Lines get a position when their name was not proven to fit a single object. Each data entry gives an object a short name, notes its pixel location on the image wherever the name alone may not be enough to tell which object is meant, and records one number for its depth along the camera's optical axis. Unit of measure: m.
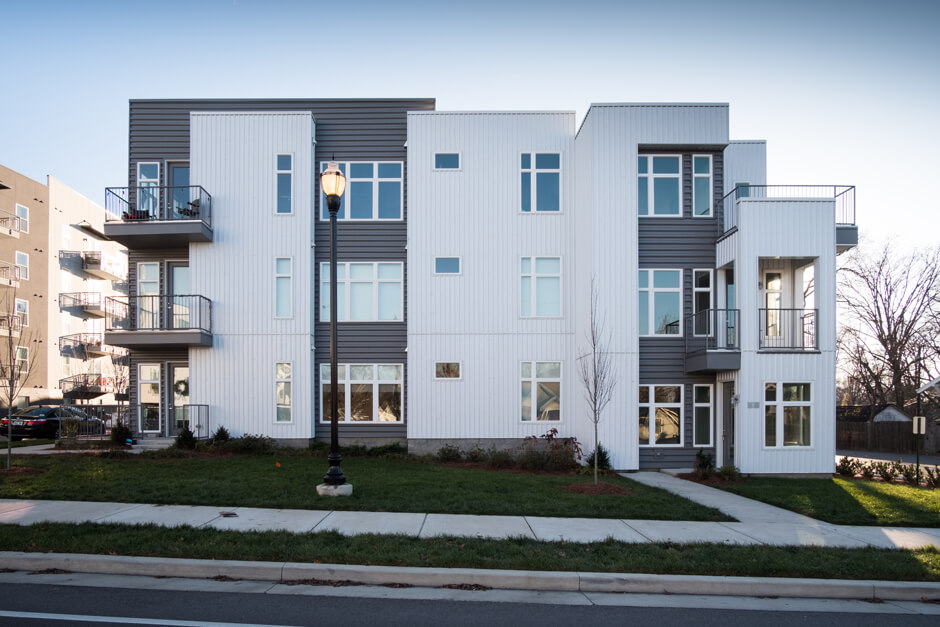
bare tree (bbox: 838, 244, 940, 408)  32.22
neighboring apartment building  34.81
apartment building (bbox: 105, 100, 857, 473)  17.20
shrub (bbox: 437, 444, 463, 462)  17.61
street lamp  11.05
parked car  23.75
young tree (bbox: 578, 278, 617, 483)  16.25
